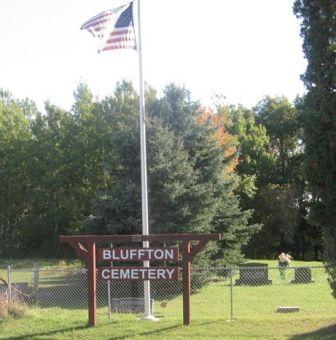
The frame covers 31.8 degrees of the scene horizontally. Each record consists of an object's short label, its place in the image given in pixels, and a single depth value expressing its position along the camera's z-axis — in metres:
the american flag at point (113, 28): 15.15
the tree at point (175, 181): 25.47
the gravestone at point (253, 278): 26.71
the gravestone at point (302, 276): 27.11
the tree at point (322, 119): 11.32
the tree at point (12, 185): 47.09
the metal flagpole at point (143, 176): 13.74
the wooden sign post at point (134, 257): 12.62
